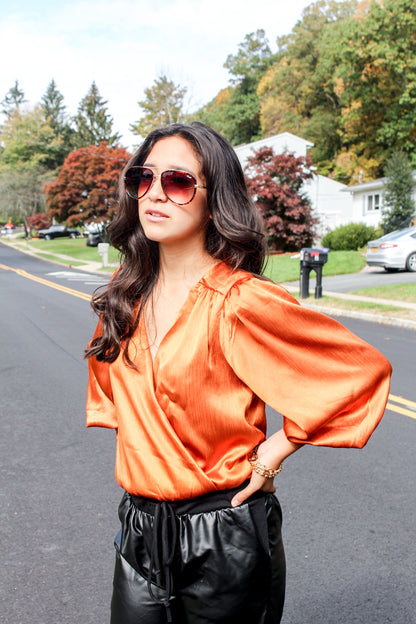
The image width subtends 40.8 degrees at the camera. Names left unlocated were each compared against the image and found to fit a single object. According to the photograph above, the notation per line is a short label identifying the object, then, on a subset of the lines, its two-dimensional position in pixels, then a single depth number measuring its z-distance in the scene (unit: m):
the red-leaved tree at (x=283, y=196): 25.03
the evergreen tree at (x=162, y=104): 53.88
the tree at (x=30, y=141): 70.44
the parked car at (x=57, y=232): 57.17
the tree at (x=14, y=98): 97.81
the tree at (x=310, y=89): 50.00
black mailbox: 12.77
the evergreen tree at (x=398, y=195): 28.91
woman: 1.42
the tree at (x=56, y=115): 80.06
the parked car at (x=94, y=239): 42.56
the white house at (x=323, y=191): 36.56
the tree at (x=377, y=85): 37.28
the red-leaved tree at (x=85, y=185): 37.00
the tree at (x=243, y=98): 60.78
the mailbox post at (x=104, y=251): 25.39
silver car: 16.97
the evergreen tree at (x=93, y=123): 75.81
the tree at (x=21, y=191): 56.84
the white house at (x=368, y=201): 33.22
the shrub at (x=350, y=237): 26.52
